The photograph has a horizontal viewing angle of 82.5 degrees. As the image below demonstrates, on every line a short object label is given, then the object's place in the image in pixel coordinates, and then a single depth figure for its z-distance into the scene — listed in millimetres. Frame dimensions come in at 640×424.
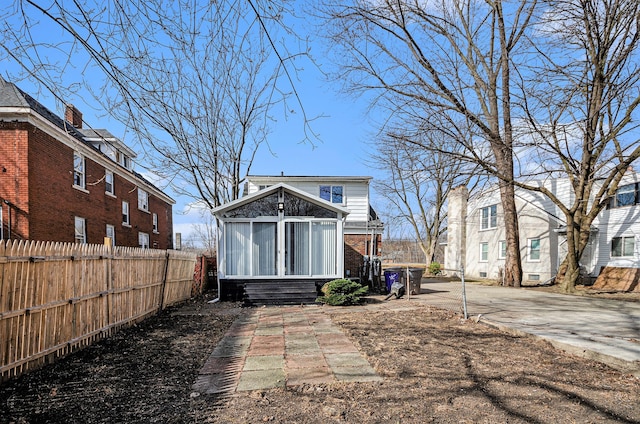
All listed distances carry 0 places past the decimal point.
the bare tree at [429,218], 27969
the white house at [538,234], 16906
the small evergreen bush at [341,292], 10281
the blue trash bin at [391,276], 13023
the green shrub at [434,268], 26094
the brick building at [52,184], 11414
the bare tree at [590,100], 9820
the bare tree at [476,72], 11289
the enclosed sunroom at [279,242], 11305
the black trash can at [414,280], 12912
